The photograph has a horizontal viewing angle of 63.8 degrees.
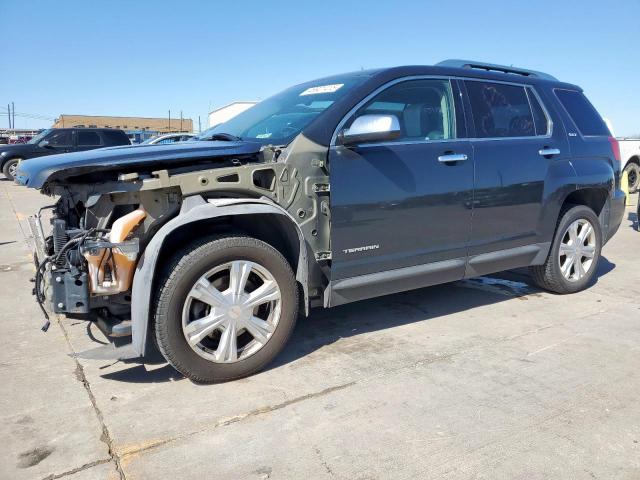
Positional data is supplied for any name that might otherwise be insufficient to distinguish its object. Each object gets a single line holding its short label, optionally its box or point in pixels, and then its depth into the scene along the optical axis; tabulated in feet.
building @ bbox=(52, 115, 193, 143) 192.65
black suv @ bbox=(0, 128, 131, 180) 56.49
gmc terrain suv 9.42
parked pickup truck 42.57
